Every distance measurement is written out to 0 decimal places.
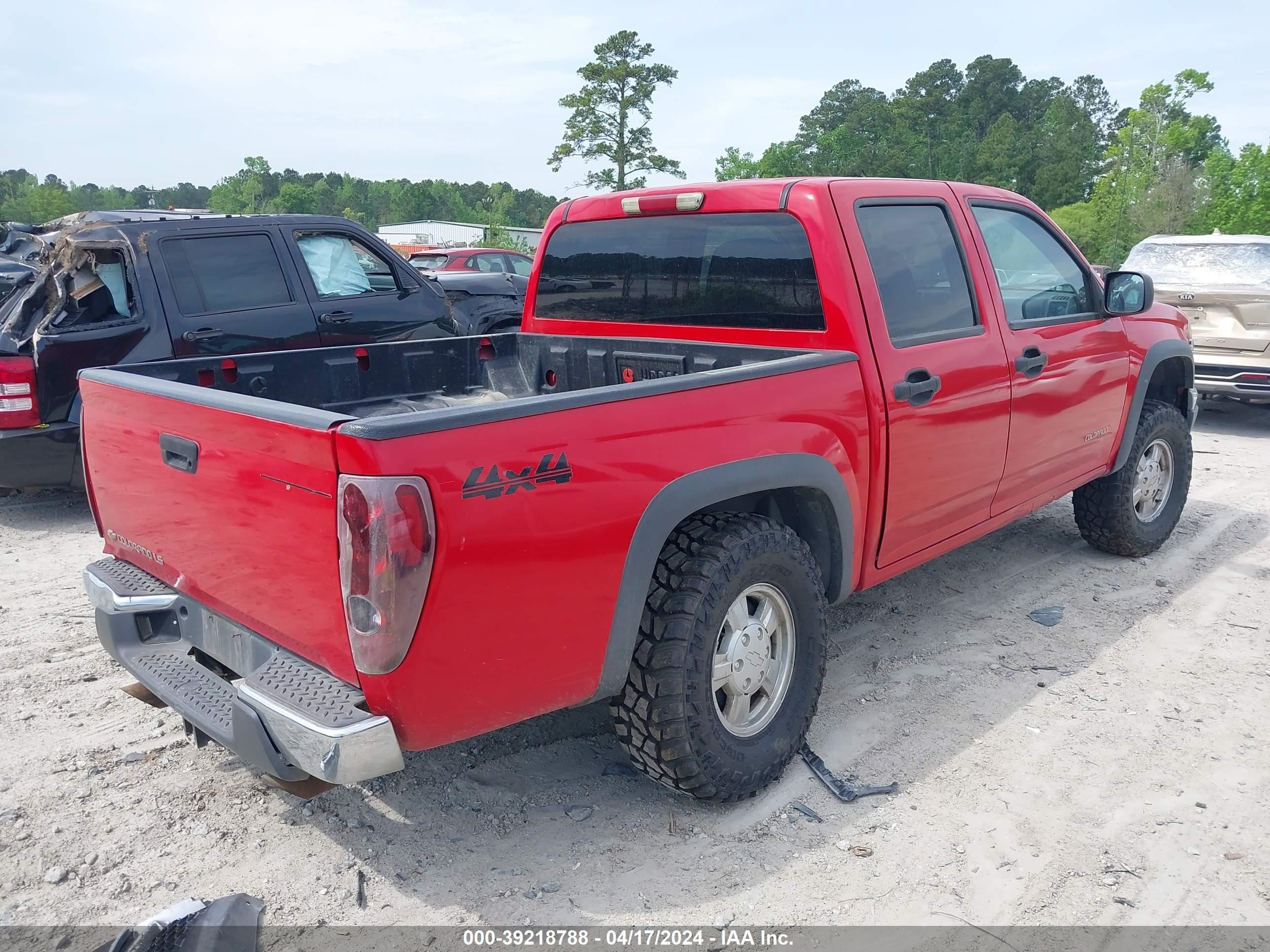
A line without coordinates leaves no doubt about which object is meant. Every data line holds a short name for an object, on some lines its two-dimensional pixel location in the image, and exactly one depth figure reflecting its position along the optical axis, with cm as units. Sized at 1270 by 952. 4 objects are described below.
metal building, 6488
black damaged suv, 585
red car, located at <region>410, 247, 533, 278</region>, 1761
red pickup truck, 229
